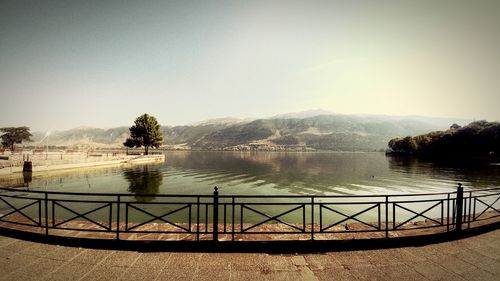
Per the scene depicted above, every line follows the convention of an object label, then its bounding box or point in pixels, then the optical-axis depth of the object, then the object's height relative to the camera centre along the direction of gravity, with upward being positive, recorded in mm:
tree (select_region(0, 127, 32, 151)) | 96812 +853
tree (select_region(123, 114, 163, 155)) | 84812 +1579
